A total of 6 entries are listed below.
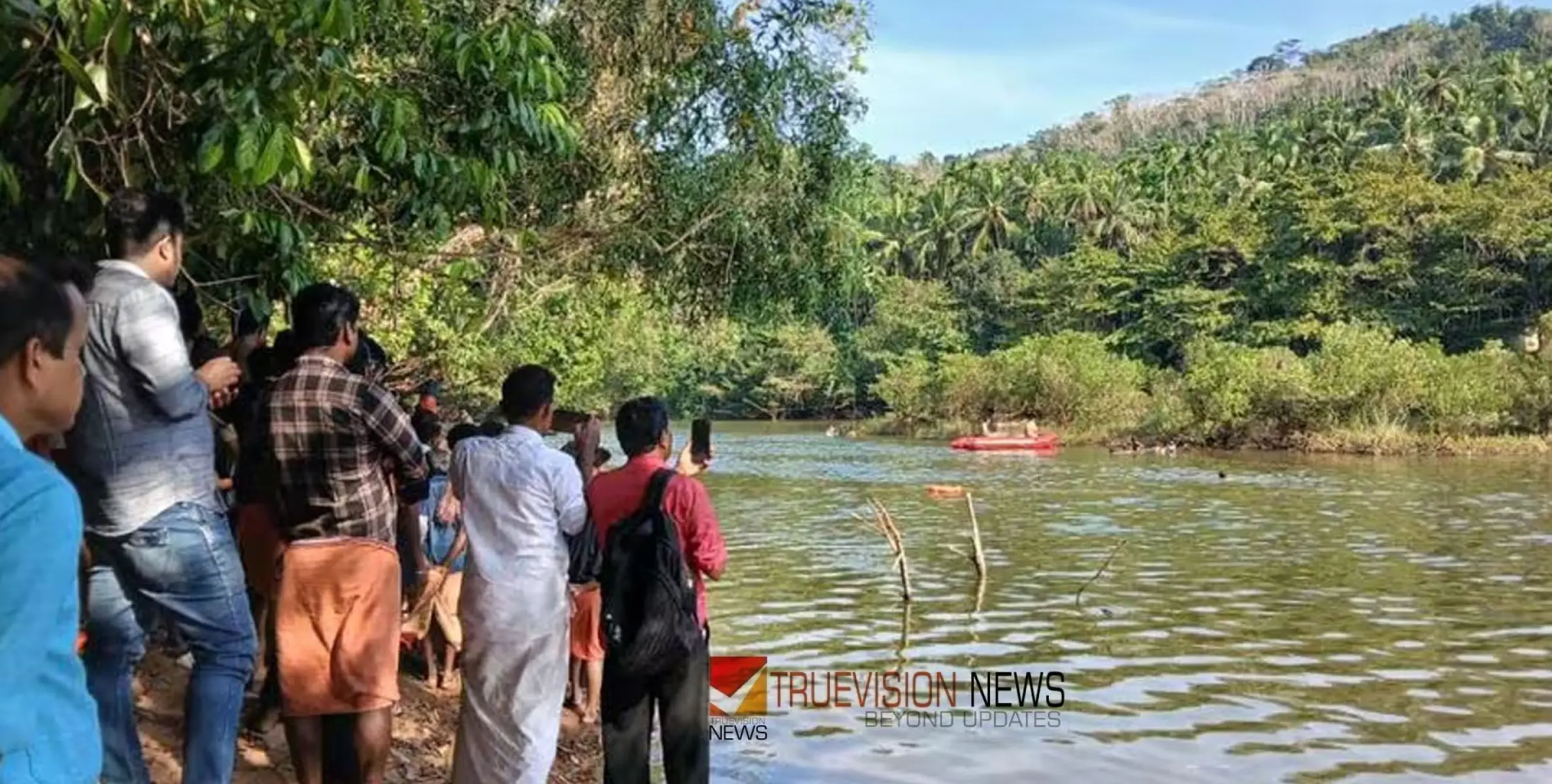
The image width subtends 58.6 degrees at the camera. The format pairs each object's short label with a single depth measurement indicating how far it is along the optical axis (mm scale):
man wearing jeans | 3174
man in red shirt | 4336
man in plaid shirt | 3736
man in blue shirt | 1574
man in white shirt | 4074
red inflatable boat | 40531
